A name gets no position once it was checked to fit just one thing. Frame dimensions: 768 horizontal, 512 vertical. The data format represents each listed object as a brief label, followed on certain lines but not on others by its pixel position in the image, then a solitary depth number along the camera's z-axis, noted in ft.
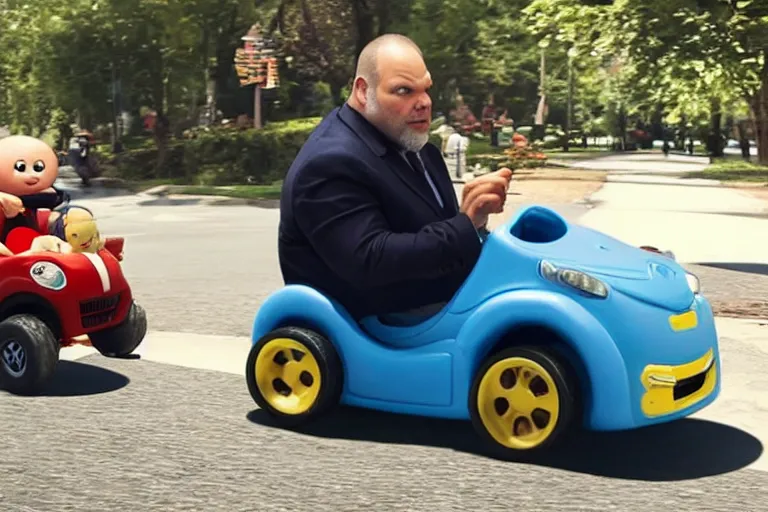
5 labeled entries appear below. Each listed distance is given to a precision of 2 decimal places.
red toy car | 18.53
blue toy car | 14.34
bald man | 15.43
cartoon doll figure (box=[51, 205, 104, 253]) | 19.65
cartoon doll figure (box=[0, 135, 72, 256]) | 19.81
